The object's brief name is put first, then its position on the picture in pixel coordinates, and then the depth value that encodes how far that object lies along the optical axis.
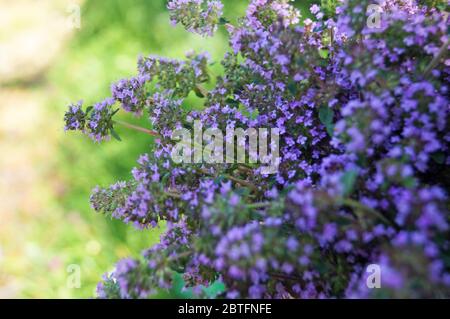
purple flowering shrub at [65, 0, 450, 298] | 0.27
